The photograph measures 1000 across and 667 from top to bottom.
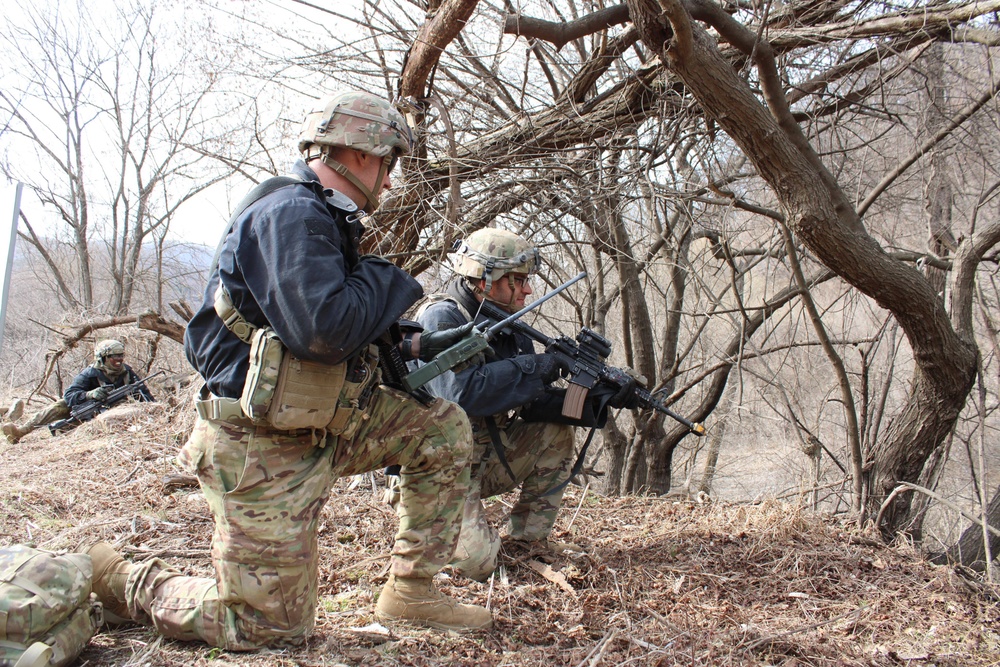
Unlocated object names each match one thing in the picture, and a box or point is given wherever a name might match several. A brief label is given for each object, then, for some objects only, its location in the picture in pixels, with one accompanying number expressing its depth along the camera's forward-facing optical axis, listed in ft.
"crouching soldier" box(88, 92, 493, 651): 6.91
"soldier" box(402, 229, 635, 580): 11.53
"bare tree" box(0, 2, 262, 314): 49.19
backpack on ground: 6.63
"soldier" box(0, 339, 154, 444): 30.04
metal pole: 8.21
